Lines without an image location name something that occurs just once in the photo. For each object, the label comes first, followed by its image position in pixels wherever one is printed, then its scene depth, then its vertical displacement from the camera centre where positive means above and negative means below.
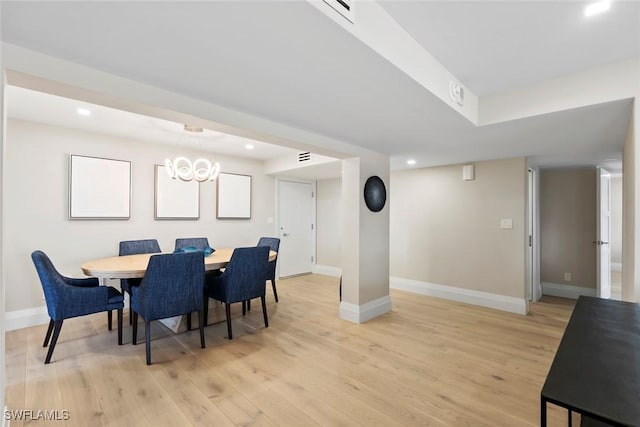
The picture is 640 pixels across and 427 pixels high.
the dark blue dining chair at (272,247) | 4.02 -0.48
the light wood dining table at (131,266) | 2.50 -0.49
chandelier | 3.36 +0.53
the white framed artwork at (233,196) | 4.79 +0.33
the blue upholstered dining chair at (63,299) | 2.34 -0.71
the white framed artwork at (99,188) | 3.44 +0.35
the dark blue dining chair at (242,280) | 2.90 -0.67
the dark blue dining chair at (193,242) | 4.11 -0.40
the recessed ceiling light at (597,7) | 1.38 +1.02
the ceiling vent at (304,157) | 4.56 +0.95
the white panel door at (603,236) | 3.69 -0.26
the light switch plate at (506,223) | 3.83 -0.10
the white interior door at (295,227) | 5.71 -0.24
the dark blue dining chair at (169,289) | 2.41 -0.65
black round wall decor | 3.49 +0.28
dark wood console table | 0.79 -0.52
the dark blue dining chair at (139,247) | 3.68 -0.42
